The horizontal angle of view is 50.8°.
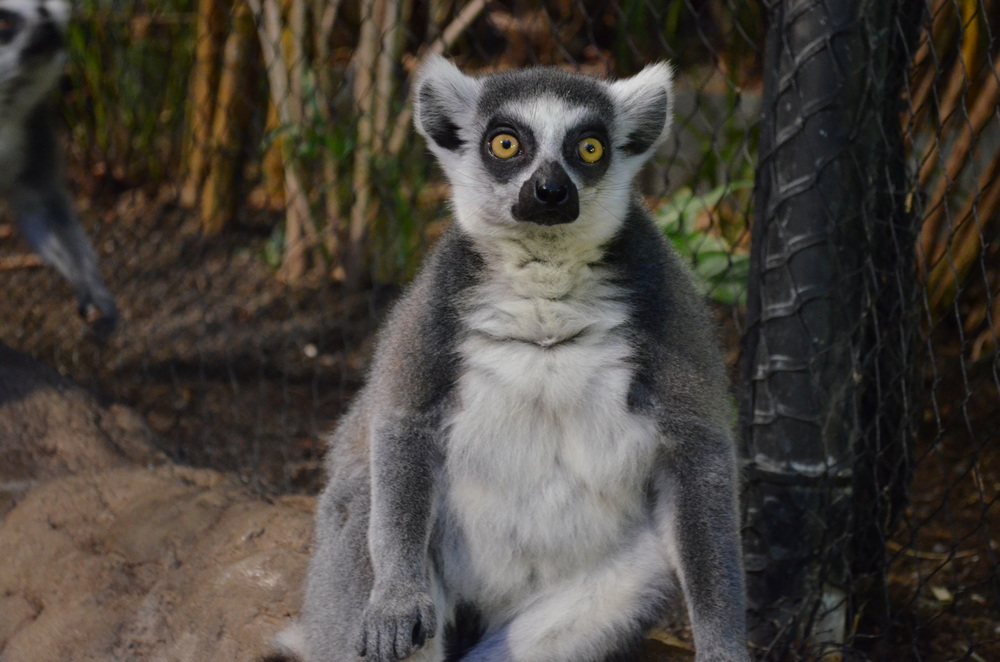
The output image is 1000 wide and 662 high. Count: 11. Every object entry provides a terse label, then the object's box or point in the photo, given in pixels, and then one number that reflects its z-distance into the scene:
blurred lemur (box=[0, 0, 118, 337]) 5.02
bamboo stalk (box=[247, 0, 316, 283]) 5.56
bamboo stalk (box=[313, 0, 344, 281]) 5.81
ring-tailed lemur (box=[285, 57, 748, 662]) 2.60
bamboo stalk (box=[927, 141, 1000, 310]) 4.28
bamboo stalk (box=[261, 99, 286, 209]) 6.63
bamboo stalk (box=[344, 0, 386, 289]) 5.66
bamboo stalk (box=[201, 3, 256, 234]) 6.16
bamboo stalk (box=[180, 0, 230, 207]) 6.28
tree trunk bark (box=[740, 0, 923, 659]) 3.33
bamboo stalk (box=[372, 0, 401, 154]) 5.70
